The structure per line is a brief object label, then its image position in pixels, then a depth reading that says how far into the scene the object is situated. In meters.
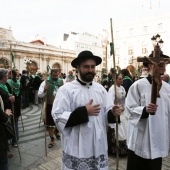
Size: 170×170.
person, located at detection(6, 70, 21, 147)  5.78
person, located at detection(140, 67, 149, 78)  3.32
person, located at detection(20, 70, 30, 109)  11.50
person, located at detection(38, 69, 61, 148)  5.67
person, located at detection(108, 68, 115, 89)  7.06
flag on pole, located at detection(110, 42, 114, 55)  2.83
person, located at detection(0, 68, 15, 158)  4.39
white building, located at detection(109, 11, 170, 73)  40.66
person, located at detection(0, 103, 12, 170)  3.17
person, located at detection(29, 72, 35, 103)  13.43
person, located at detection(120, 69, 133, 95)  6.19
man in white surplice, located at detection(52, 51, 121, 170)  2.48
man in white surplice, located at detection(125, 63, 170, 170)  2.82
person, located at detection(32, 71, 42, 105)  13.20
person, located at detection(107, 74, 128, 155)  4.60
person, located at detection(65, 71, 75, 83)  10.58
